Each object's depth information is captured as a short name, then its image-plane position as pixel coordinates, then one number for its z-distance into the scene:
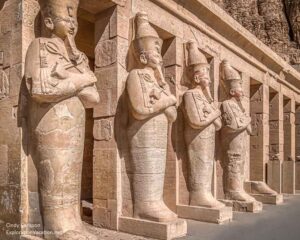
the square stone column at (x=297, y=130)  12.87
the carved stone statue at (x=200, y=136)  5.45
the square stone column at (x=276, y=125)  10.55
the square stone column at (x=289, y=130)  11.70
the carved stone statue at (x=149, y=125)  4.39
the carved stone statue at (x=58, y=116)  3.64
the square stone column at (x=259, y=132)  9.33
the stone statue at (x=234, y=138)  6.64
